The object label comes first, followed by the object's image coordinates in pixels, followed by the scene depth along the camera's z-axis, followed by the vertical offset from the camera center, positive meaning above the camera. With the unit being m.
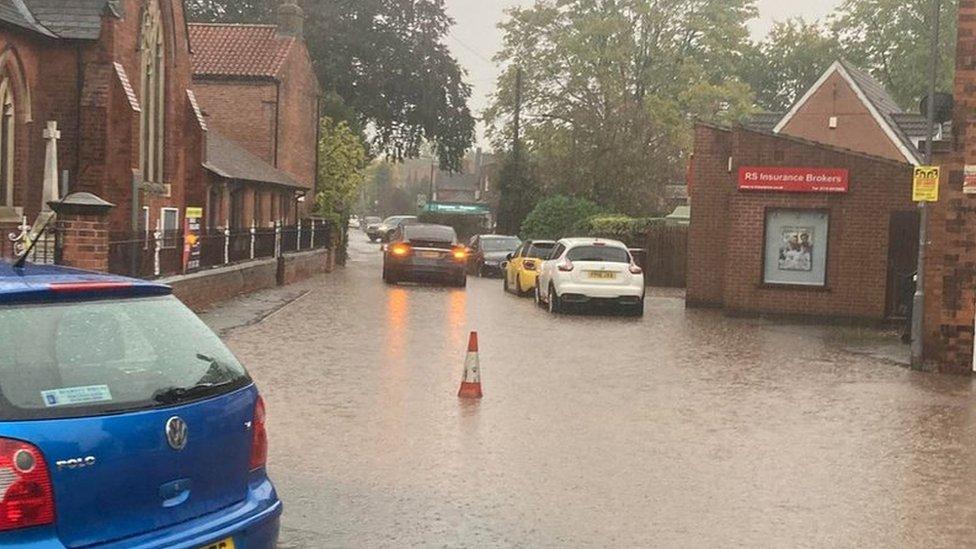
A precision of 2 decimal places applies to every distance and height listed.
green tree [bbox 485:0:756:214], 51.03 +6.60
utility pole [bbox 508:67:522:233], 51.03 +1.52
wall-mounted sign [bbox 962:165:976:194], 15.11 +0.58
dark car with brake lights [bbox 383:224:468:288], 30.91 -1.37
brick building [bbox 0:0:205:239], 23.22 +1.87
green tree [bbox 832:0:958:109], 58.28 +9.65
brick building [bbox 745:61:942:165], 41.44 +3.70
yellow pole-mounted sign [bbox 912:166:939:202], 15.38 +0.52
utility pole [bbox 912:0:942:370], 15.73 -0.70
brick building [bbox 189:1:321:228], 41.59 +3.83
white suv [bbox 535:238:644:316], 22.88 -1.25
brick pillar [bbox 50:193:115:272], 13.41 -0.48
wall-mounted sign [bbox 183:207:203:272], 21.12 -0.84
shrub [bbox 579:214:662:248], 37.31 -0.52
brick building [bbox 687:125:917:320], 23.67 -0.20
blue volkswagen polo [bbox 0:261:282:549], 3.87 -0.82
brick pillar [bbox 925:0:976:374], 15.08 -0.38
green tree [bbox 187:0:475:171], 55.84 +6.88
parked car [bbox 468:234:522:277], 41.44 -1.62
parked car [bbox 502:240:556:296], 29.14 -1.38
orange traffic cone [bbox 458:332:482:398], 11.80 -1.73
